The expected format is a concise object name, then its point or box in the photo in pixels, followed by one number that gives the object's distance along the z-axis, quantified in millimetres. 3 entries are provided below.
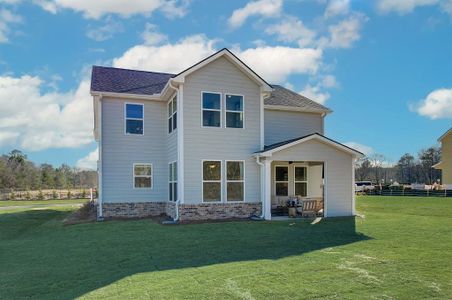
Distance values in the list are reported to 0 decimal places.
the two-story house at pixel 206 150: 14508
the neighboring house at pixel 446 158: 33531
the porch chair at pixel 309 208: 15195
